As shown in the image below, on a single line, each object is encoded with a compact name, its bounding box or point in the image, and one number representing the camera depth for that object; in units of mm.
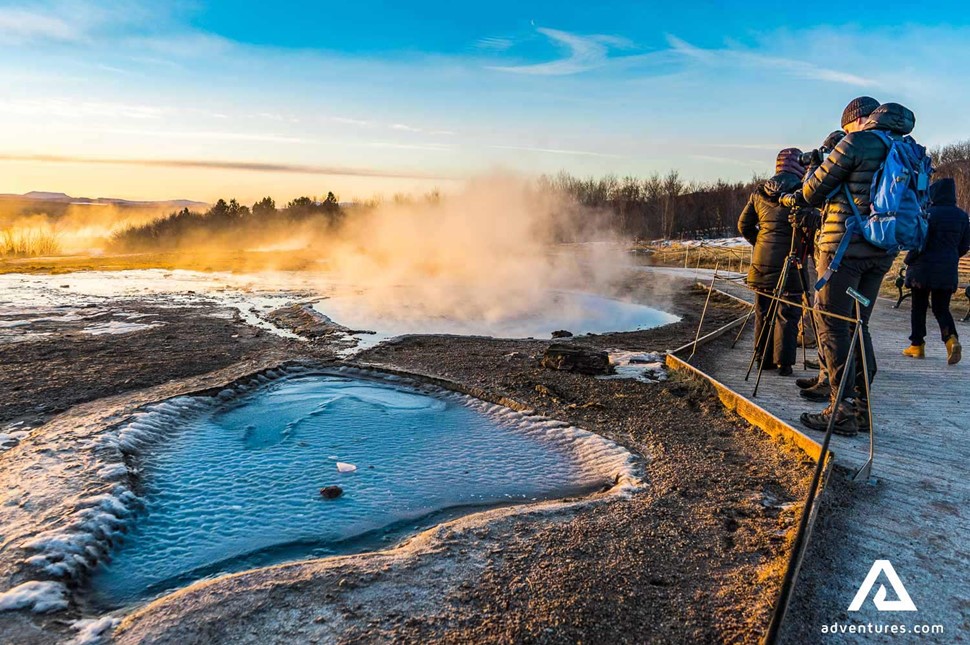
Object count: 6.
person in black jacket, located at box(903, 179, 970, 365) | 7188
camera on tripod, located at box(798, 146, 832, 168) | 5398
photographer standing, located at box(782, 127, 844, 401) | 5284
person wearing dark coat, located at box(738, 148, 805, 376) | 6652
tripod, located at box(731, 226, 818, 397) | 6367
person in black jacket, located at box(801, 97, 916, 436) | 4453
